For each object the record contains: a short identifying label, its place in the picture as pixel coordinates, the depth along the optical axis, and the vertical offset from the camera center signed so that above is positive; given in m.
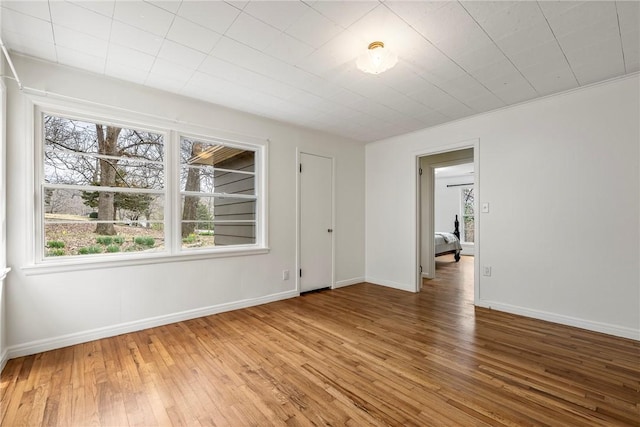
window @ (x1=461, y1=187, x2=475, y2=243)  9.05 -0.10
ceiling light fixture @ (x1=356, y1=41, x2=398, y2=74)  2.11 +1.15
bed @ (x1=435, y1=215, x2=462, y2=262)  7.27 -0.82
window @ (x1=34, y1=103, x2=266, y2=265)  2.55 +0.23
